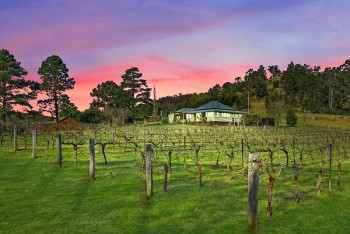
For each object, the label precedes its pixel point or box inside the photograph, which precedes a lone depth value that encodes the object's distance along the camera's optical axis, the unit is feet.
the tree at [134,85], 267.80
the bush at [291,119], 209.26
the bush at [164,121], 243.62
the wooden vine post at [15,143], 91.28
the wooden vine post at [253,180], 29.33
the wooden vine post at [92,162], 52.26
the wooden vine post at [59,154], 65.58
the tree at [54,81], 207.10
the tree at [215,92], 380.70
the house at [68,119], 221.25
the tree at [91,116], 246.06
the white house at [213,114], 265.75
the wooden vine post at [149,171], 41.81
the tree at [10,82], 155.43
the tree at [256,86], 413.39
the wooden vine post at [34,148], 78.40
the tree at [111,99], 238.27
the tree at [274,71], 643.66
